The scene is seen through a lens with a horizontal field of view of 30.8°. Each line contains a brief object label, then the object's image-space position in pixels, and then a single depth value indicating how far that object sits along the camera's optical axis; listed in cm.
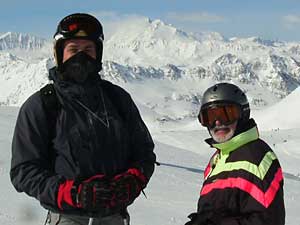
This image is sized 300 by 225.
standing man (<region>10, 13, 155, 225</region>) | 372
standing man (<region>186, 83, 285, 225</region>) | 364
